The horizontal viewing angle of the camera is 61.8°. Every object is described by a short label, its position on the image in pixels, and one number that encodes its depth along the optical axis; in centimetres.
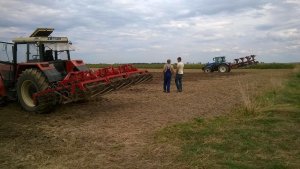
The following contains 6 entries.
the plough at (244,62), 2814
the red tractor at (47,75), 676
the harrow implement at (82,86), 665
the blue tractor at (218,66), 2678
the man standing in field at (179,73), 1164
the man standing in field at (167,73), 1142
